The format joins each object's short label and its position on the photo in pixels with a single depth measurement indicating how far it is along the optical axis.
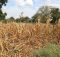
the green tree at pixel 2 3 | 11.08
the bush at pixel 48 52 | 2.15
